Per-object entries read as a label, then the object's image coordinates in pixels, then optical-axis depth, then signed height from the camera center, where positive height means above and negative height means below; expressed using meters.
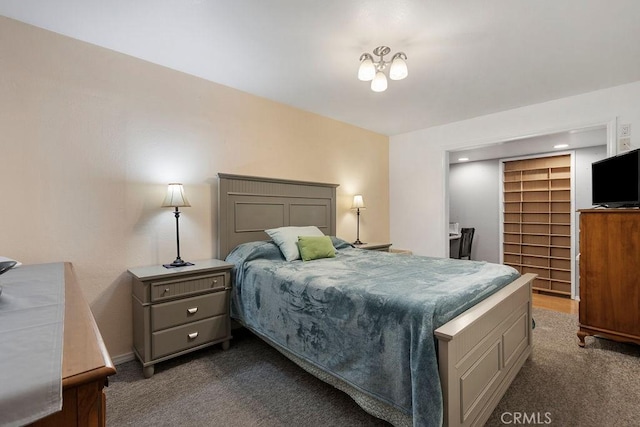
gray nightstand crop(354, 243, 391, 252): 3.92 -0.47
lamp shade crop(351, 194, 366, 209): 4.14 +0.14
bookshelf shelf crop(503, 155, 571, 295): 4.70 -0.16
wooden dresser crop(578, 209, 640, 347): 2.42 -0.54
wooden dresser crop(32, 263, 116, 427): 0.63 -0.35
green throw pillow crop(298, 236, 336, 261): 2.79 -0.34
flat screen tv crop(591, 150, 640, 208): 2.45 +0.26
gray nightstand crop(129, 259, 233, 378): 2.17 -0.75
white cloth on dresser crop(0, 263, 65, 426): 0.55 -0.32
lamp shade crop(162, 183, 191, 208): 2.47 +0.13
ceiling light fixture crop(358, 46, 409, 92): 2.10 +1.03
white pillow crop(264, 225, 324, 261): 2.80 -0.25
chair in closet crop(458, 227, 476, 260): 5.37 -0.57
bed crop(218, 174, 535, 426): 1.34 -0.64
